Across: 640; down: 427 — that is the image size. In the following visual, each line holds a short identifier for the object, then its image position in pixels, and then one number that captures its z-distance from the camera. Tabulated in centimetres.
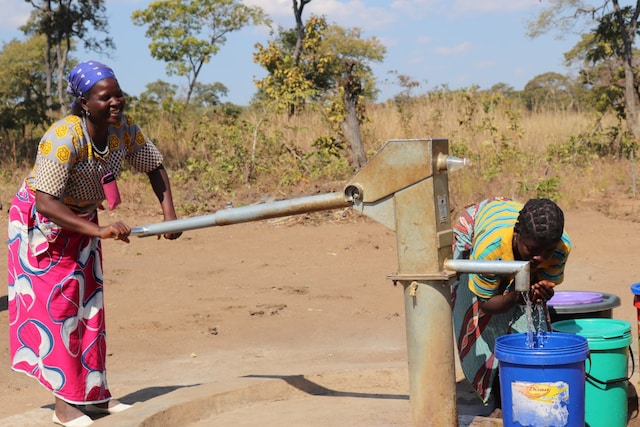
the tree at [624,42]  1260
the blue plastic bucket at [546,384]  292
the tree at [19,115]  1496
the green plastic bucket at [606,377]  337
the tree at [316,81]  1071
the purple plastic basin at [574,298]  383
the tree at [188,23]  3039
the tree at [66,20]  1706
